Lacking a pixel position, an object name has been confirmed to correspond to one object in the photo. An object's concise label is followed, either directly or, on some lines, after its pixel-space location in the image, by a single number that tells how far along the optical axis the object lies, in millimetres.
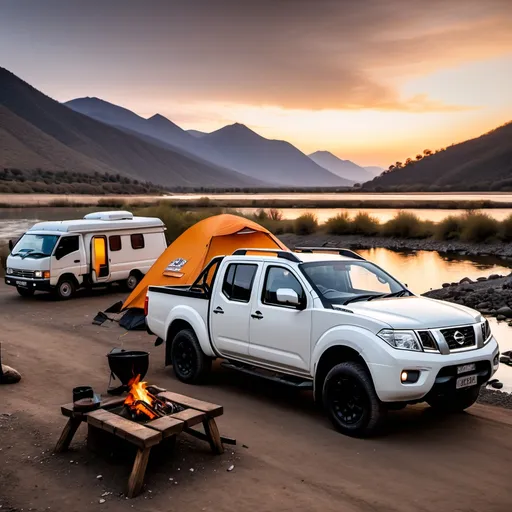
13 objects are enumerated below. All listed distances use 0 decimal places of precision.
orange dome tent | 14359
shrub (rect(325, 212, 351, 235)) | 45688
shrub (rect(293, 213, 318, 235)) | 46281
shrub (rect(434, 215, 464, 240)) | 40969
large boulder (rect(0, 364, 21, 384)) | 9109
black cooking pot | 7773
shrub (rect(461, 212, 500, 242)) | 38469
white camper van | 17859
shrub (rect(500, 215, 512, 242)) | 37656
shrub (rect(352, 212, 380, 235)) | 45156
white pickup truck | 6602
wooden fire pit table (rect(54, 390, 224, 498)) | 5555
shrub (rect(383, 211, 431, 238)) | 43406
